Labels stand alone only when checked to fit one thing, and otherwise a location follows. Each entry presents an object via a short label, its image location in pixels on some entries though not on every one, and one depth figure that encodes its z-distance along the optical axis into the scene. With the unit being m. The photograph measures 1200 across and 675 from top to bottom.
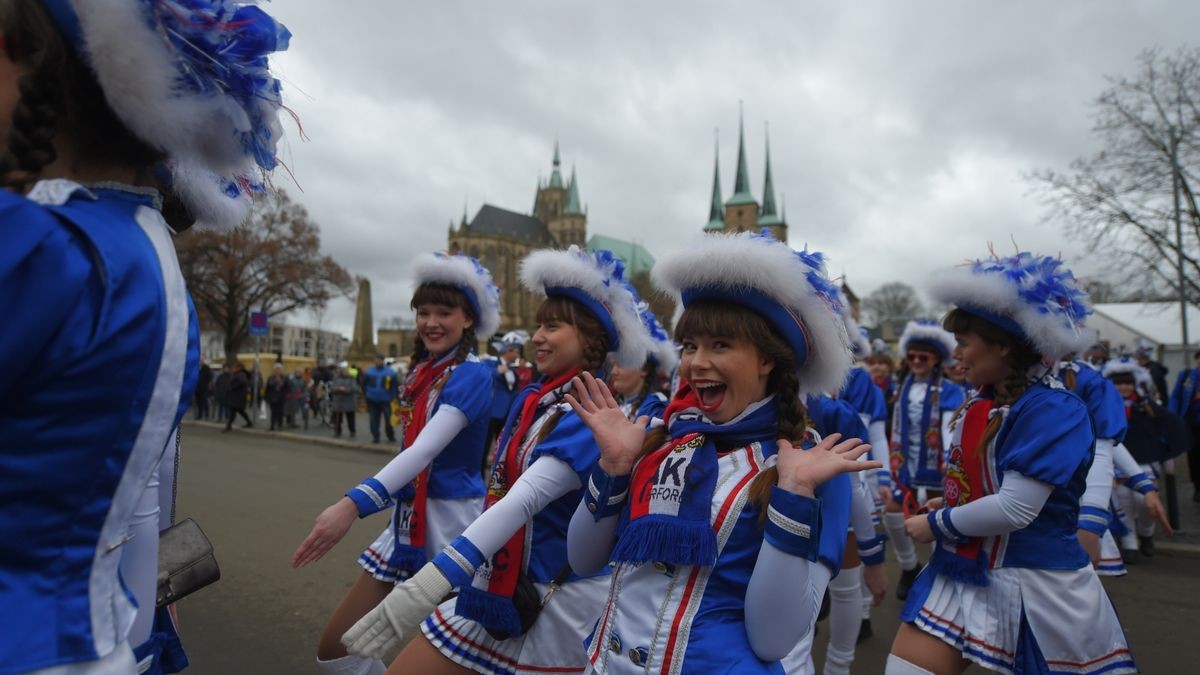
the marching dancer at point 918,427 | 6.20
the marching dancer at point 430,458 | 2.96
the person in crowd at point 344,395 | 17.34
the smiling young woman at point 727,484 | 1.82
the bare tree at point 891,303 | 71.19
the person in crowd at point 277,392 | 19.03
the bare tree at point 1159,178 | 19.89
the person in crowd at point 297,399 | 19.48
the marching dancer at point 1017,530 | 2.71
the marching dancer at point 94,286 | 1.07
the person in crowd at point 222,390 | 21.01
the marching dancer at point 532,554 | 2.00
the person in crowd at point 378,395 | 16.23
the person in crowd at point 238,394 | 19.61
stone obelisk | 29.16
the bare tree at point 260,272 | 36.62
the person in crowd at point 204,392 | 22.94
